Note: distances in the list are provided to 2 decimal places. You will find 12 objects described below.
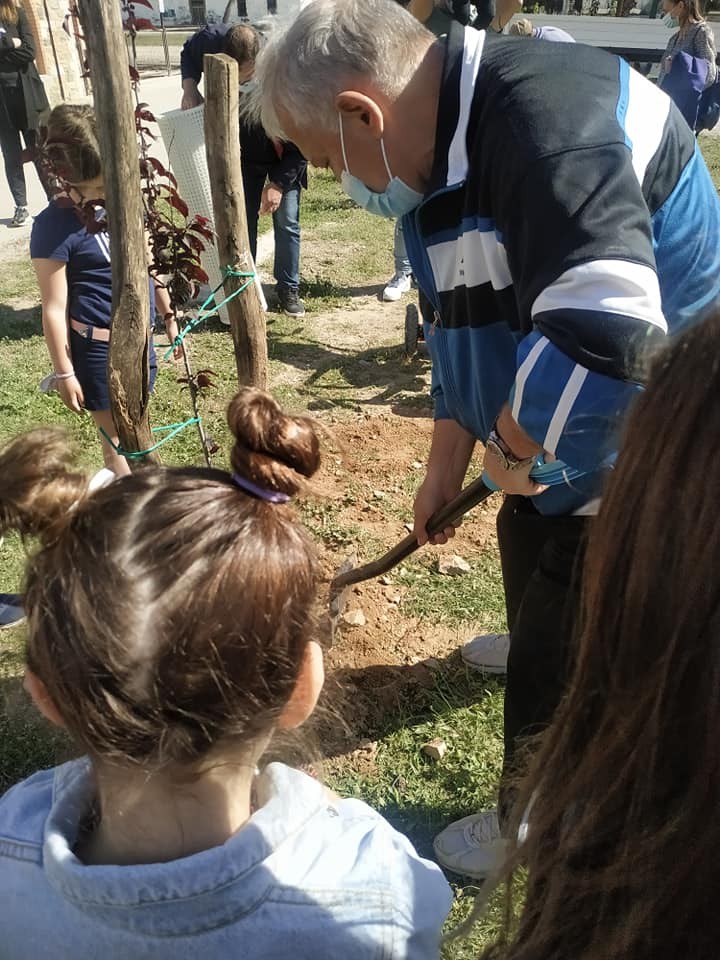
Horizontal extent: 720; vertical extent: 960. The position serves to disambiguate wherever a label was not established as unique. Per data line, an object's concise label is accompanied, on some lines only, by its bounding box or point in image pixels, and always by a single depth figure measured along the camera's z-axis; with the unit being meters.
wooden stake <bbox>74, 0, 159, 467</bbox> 1.82
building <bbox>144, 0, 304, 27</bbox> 43.59
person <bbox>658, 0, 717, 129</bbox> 6.84
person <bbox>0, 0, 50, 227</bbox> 7.55
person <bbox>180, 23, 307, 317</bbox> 5.30
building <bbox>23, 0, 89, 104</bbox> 13.29
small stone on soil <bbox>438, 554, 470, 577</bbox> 3.36
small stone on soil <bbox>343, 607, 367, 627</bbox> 3.06
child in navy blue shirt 2.86
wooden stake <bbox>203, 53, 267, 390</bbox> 2.32
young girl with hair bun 0.90
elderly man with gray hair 1.33
